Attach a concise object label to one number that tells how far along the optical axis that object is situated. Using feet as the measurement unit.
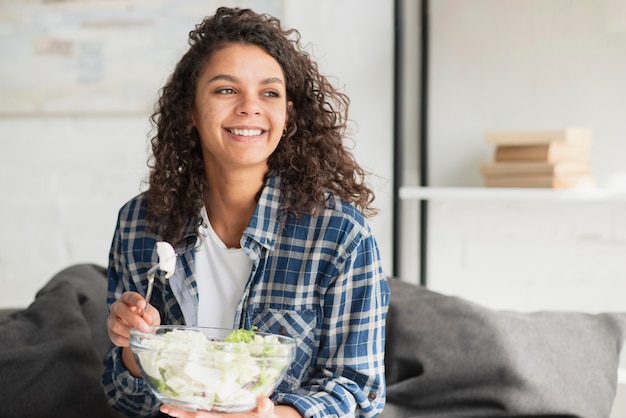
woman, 4.69
